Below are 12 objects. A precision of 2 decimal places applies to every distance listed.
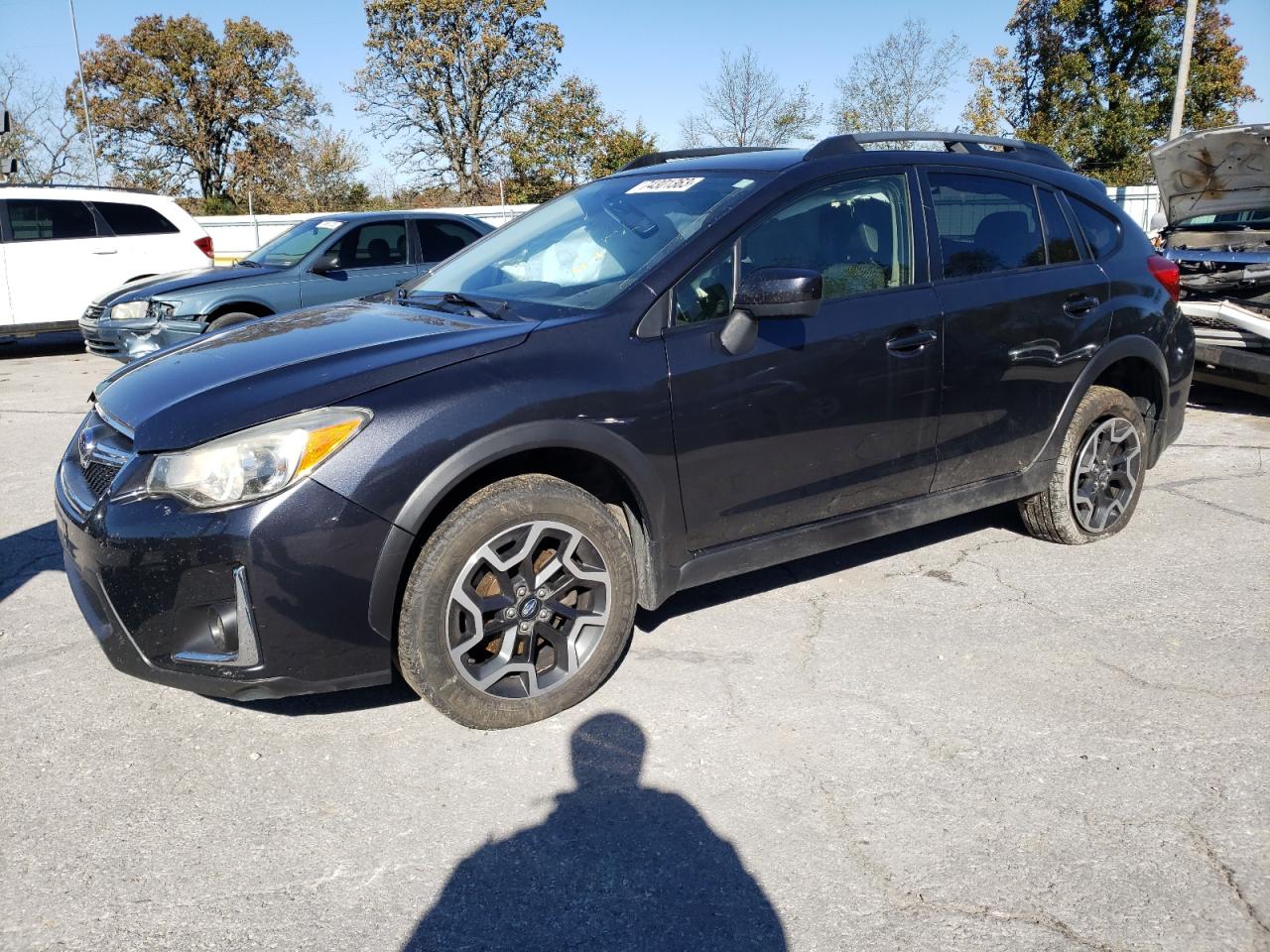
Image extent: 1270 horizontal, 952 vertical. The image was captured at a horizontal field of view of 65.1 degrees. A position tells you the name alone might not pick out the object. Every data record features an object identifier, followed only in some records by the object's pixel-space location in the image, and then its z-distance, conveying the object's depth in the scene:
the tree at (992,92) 34.12
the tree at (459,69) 36.50
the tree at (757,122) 35.09
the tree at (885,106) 33.88
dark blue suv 2.77
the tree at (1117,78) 32.38
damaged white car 7.41
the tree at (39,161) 35.75
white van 11.47
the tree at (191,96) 38.84
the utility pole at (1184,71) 20.64
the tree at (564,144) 36.28
